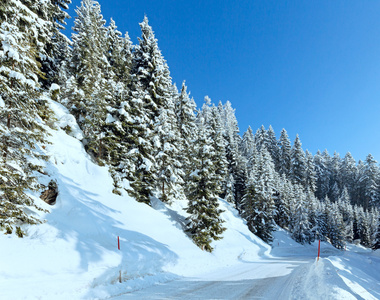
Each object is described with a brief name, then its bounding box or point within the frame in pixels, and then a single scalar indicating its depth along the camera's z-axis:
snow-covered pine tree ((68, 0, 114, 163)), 19.75
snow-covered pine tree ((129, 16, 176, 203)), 21.36
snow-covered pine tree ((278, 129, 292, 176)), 84.06
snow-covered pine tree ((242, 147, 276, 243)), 38.44
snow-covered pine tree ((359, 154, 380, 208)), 97.12
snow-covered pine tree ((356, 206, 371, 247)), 76.94
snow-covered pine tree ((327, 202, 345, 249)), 62.34
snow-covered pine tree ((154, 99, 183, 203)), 23.72
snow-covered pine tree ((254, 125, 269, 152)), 87.44
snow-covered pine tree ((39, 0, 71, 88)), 21.21
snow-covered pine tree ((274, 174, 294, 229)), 54.66
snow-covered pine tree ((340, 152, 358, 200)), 108.50
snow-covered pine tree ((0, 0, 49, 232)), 8.23
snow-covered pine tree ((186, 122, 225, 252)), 20.38
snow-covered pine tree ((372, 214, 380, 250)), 41.49
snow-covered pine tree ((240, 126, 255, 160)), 74.86
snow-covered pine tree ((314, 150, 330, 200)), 106.50
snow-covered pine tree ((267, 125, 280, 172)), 87.62
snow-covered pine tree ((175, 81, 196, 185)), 36.41
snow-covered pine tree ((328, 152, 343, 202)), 105.57
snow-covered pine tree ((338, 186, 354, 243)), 76.69
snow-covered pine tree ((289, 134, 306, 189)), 80.88
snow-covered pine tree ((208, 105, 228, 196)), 38.59
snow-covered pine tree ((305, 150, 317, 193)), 83.00
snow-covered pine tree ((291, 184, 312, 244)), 49.97
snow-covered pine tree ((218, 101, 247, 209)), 50.50
